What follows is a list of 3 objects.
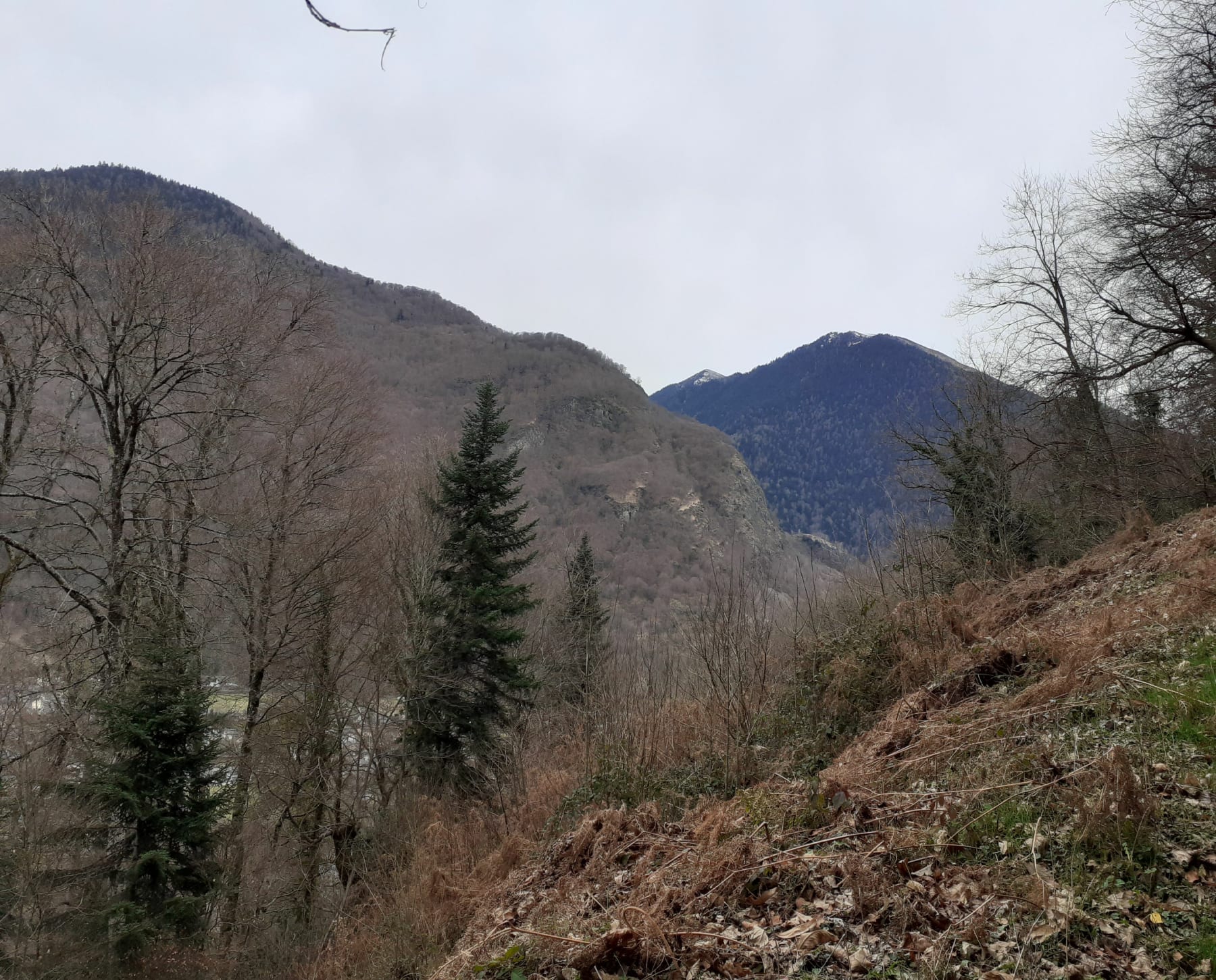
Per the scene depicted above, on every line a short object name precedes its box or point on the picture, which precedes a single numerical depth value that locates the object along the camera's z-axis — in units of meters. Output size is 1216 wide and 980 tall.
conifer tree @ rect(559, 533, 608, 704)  17.80
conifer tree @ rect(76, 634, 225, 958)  9.88
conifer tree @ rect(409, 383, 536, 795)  14.89
